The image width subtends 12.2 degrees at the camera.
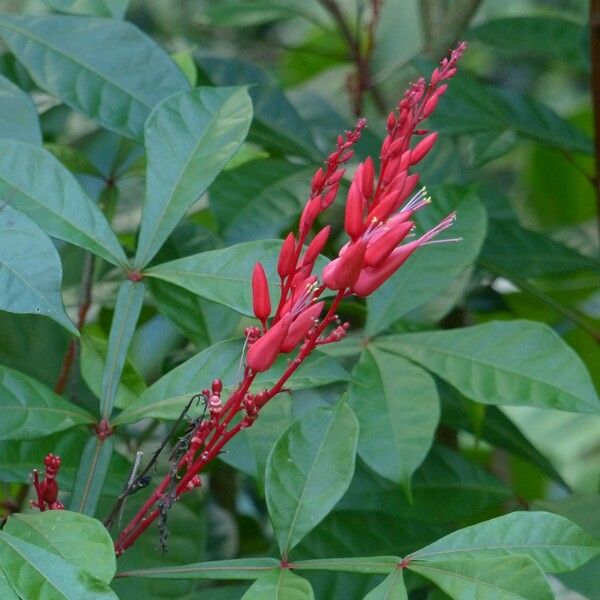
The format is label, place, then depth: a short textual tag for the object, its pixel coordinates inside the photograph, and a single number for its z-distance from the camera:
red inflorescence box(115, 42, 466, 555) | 1.15
